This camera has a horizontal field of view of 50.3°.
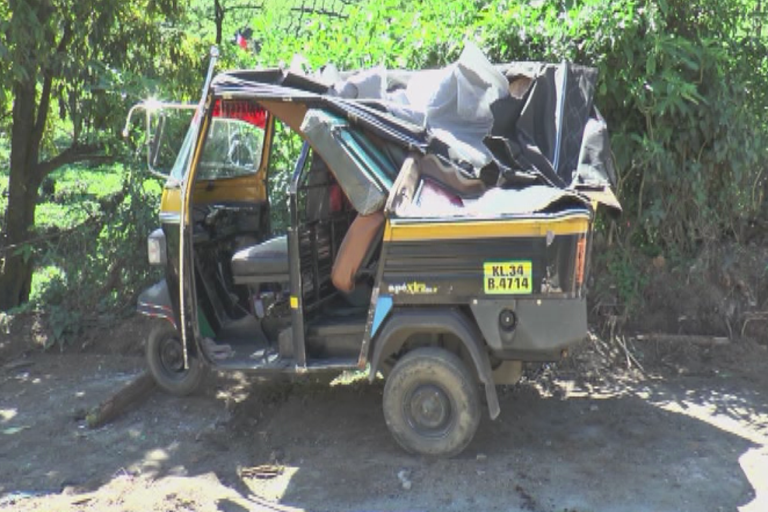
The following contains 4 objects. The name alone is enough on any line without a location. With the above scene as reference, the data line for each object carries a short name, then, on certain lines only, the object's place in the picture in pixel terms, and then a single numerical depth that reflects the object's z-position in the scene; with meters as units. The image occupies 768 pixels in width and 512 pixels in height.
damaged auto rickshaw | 4.62
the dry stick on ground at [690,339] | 6.69
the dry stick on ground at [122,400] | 5.73
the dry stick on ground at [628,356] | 6.55
